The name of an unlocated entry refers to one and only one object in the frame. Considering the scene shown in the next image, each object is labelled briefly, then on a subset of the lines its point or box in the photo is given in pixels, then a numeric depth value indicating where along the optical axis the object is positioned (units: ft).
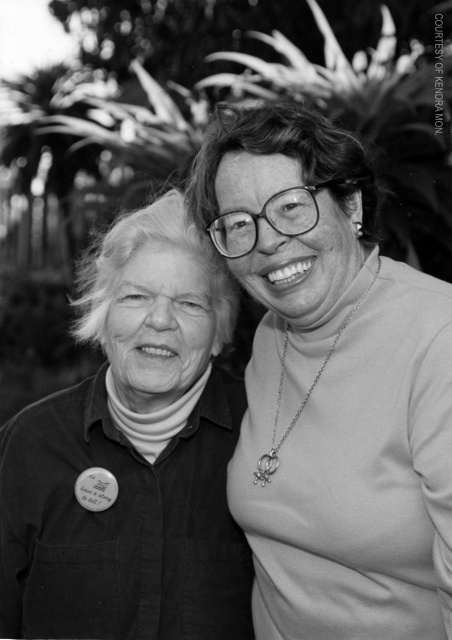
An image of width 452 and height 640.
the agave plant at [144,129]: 8.48
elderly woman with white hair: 6.26
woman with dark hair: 4.89
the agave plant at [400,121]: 7.59
